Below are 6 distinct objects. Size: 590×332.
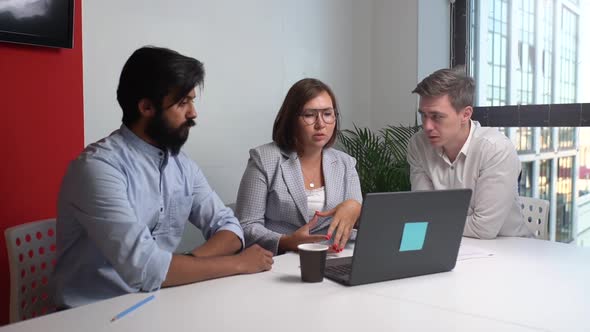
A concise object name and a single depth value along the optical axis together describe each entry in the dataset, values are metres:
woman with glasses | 2.30
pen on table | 1.23
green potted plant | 3.50
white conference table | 1.19
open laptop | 1.47
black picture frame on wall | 2.15
